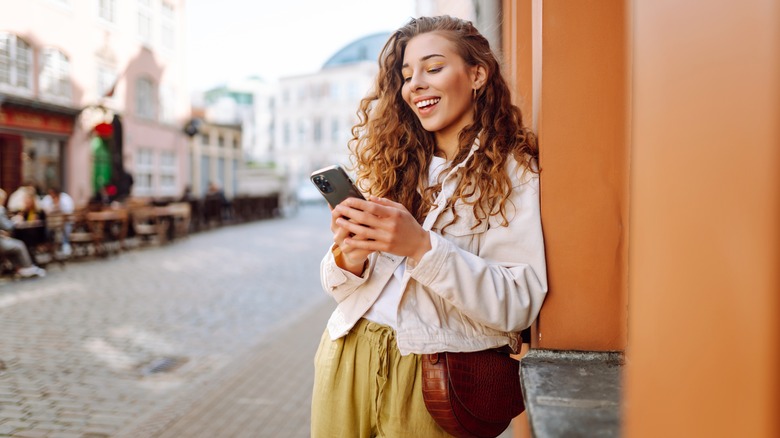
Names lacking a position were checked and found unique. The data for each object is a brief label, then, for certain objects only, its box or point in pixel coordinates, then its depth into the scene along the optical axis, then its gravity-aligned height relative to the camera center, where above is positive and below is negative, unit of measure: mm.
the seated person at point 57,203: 14117 -185
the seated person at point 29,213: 11469 -331
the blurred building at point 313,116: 51038 +6671
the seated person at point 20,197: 11695 -42
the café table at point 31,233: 10627 -656
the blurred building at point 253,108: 59719 +8420
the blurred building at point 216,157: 29781 +1972
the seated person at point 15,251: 9773 -882
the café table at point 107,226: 12828 -666
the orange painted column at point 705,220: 480 -20
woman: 1474 -111
